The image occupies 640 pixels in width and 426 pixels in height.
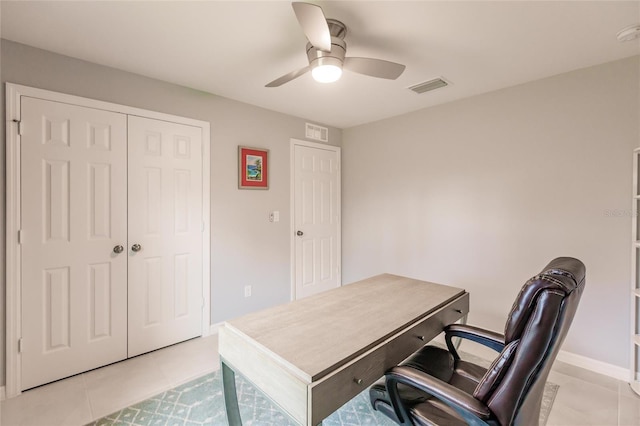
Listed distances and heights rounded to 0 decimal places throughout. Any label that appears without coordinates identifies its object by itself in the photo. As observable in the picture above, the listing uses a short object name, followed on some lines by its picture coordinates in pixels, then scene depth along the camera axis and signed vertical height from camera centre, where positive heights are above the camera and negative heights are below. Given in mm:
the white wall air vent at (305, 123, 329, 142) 3739 +1057
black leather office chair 934 -559
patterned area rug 1749 -1265
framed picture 3061 +478
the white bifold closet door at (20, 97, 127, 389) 1987 -209
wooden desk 1060 -570
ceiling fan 1679 +888
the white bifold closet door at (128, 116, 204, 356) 2432 -198
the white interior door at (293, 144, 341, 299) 3652 -92
